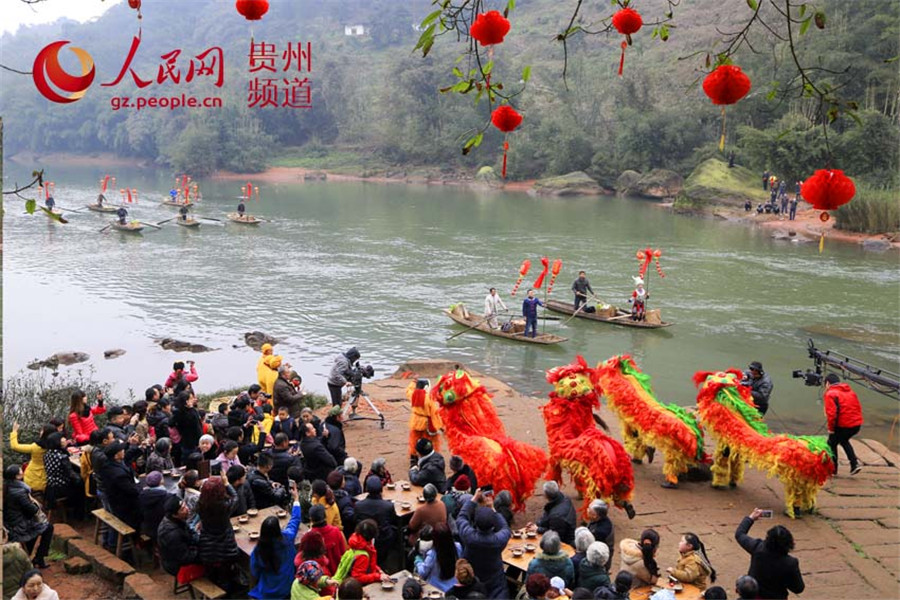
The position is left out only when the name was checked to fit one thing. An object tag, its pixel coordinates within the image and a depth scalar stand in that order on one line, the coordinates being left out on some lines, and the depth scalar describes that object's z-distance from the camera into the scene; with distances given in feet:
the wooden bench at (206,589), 19.25
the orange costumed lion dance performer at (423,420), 29.12
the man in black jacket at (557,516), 21.52
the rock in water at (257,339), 59.16
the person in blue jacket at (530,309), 56.24
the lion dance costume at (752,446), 26.16
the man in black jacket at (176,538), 19.24
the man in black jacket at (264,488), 22.50
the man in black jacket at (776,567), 18.17
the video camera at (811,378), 37.19
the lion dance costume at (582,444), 24.89
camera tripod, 36.35
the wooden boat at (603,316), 62.23
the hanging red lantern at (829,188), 13.75
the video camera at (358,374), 35.22
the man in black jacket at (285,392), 32.81
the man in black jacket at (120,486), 21.62
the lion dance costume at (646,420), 28.73
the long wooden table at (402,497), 22.36
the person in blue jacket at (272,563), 18.49
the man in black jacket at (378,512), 21.21
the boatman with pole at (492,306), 59.21
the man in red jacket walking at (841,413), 29.50
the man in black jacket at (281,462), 24.21
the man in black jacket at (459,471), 24.17
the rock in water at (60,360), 53.42
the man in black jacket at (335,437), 26.37
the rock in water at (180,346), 57.88
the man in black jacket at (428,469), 23.88
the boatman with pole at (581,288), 64.75
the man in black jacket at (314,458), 24.45
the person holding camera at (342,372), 35.09
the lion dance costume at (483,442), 25.35
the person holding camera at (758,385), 32.81
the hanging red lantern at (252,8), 17.16
